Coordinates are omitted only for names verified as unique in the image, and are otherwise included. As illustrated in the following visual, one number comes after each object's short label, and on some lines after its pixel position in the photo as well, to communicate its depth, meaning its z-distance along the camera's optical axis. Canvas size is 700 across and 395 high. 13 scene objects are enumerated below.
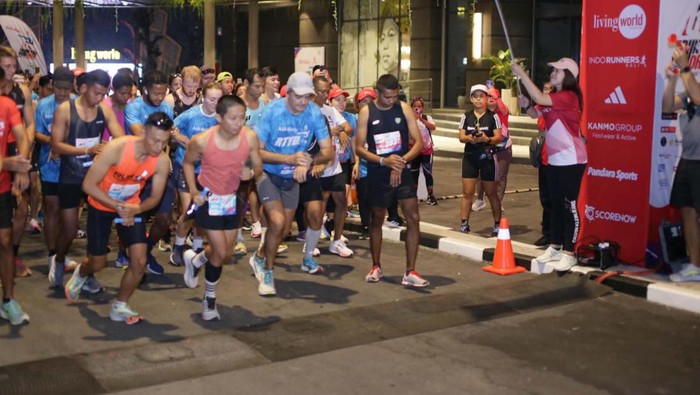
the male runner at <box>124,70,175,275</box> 9.03
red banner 8.62
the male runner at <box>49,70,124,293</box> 8.08
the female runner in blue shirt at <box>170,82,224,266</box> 9.16
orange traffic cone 9.19
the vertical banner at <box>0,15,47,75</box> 12.83
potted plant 26.06
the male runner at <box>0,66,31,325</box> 6.92
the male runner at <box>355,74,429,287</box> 8.53
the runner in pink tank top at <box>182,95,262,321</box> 7.15
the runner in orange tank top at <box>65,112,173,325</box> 6.95
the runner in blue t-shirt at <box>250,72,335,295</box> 8.17
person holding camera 10.93
